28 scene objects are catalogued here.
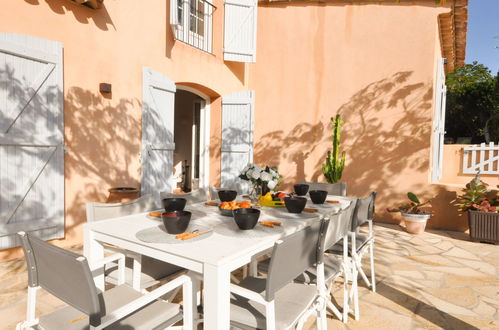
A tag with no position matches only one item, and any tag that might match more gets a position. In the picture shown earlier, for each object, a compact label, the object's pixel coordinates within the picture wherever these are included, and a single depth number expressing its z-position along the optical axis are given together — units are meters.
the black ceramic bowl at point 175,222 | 1.54
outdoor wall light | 3.92
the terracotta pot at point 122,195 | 4.00
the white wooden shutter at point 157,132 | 4.46
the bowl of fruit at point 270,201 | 2.41
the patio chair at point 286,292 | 1.31
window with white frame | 5.44
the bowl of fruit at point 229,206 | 2.06
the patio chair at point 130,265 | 1.86
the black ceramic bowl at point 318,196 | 2.51
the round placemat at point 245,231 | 1.62
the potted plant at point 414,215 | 4.69
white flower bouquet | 2.28
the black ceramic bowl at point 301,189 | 2.67
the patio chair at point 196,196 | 2.72
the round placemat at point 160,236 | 1.49
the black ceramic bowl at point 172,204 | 1.97
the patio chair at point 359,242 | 2.30
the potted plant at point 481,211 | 4.29
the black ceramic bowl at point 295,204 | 2.12
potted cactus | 5.26
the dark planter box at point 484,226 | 4.28
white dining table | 1.27
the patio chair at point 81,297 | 1.15
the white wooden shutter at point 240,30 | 5.75
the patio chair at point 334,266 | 1.73
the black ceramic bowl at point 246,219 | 1.65
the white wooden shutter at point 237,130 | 5.92
